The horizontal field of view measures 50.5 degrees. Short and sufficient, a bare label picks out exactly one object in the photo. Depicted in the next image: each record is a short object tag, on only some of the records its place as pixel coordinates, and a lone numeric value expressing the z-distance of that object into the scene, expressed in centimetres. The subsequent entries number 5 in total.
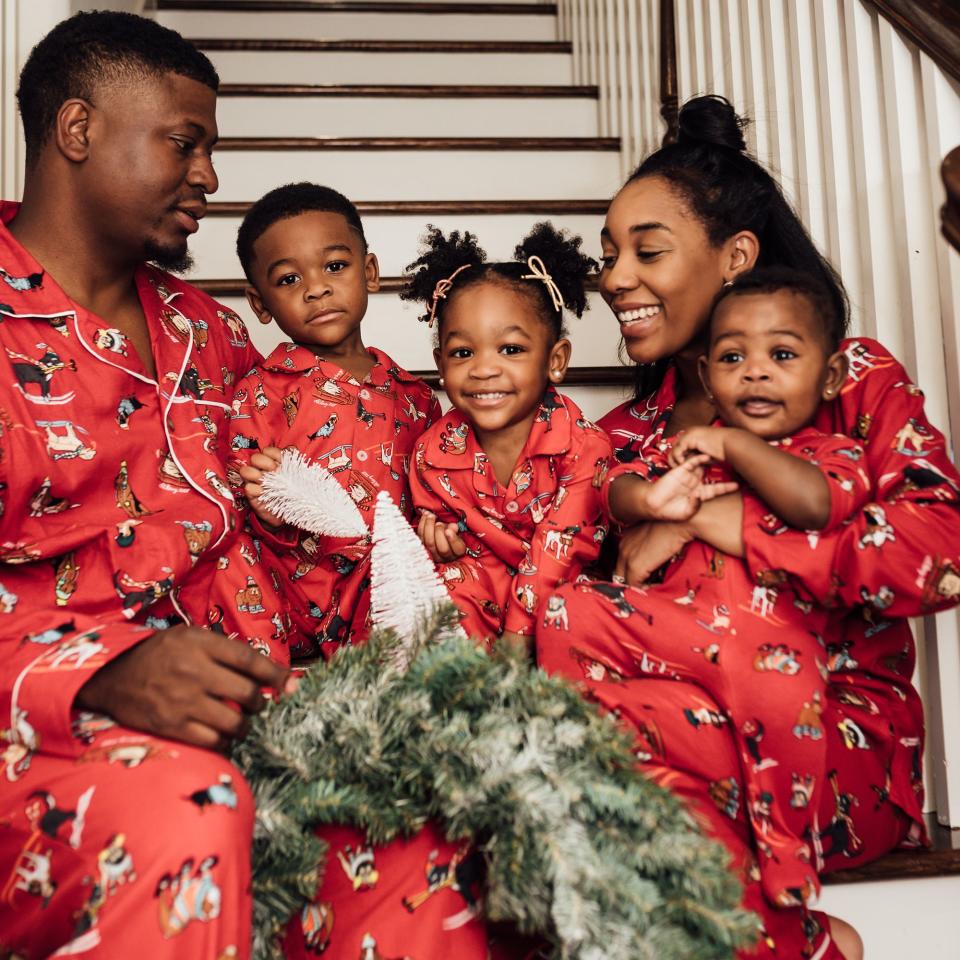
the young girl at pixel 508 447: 179
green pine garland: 104
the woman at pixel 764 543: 133
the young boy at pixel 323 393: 195
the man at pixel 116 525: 104
